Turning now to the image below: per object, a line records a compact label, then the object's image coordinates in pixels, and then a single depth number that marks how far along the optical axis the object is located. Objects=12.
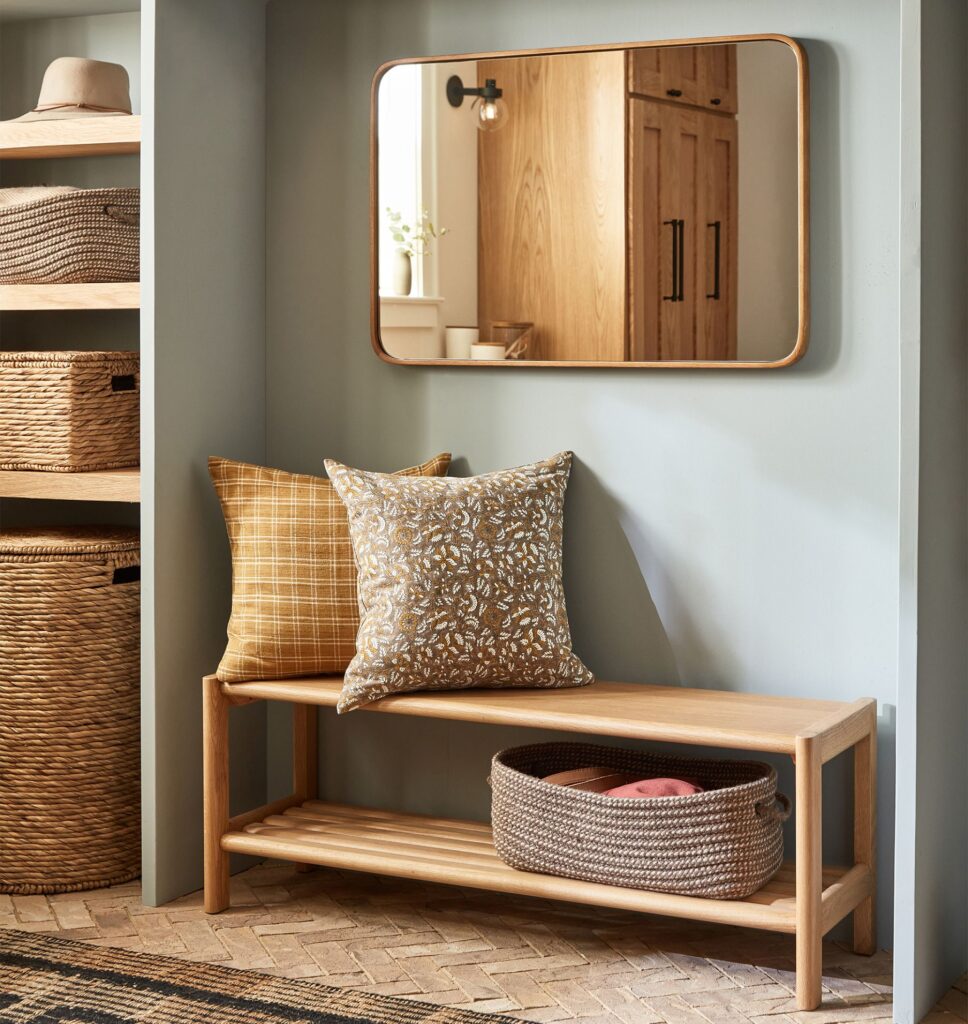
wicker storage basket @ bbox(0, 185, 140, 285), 3.50
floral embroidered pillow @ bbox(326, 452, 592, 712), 3.14
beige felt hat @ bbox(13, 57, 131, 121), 3.50
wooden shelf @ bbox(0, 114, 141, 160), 3.41
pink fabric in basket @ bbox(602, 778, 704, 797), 3.01
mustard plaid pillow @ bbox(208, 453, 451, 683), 3.32
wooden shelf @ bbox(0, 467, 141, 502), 3.43
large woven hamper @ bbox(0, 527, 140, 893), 3.41
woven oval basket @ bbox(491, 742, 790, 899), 2.87
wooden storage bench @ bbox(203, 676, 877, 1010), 2.80
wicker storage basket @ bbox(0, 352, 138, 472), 3.45
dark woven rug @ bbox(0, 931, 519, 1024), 2.79
